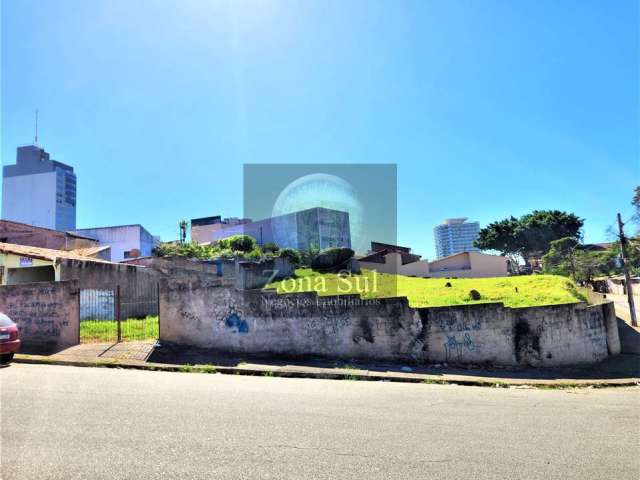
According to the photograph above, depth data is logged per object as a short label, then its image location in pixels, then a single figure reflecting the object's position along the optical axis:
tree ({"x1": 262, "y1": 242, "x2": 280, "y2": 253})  39.60
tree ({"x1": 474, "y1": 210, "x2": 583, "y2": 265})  51.31
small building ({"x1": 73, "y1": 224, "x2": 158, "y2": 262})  42.00
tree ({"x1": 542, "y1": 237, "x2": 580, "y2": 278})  37.50
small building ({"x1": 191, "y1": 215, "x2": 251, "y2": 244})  67.19
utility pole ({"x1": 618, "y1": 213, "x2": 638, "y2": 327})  22.19
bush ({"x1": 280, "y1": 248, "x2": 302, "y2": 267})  30.35
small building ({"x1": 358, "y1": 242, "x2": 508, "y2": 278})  36.72
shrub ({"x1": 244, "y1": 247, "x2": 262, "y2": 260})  29.38
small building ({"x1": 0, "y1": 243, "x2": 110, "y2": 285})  18.12
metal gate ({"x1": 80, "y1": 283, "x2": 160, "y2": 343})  11.48
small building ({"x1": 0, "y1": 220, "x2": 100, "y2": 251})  28.77
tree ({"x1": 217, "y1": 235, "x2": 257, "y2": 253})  39.85
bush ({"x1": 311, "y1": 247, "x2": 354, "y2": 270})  27.84
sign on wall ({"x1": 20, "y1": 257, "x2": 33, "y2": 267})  18.45
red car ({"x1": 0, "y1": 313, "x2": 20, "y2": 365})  8.68
